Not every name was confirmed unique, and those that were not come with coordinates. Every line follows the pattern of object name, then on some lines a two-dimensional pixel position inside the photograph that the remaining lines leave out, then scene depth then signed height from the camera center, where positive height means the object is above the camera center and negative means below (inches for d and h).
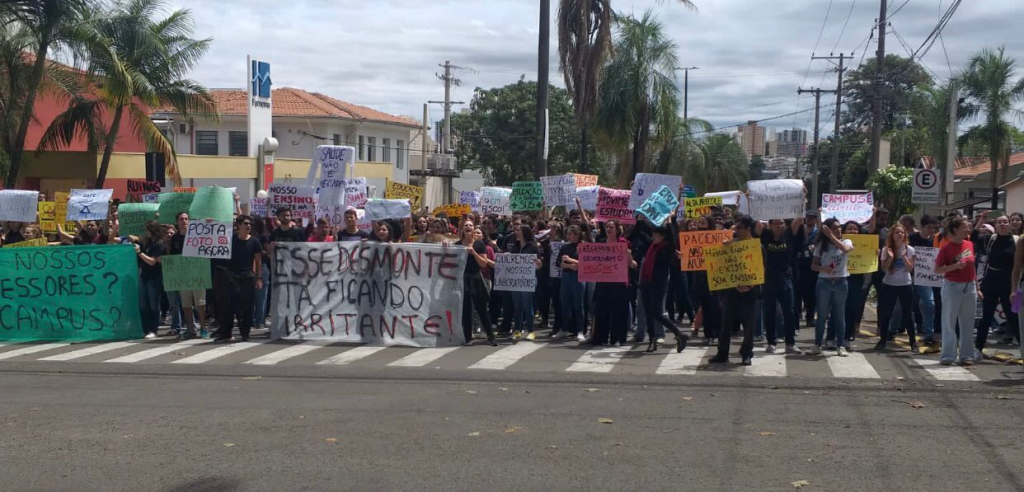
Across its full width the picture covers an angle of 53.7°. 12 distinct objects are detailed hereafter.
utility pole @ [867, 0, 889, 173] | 1285.8 +132.0
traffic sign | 792.9 +16.9
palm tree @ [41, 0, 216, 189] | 953.5 +114.3
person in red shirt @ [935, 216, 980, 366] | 426.9 -35.0
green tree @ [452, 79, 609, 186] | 2313.0 +156.8
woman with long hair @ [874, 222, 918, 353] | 485.1 -34.1
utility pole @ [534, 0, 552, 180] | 789.2 +88.0
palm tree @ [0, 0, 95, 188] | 889.5 +137.1
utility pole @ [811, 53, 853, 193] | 2178.9 +134.9
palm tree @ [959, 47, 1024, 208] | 1494.8 +170.8
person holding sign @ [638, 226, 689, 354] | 478.6 -34.3
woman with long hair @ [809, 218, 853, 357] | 457.1 -33.1
